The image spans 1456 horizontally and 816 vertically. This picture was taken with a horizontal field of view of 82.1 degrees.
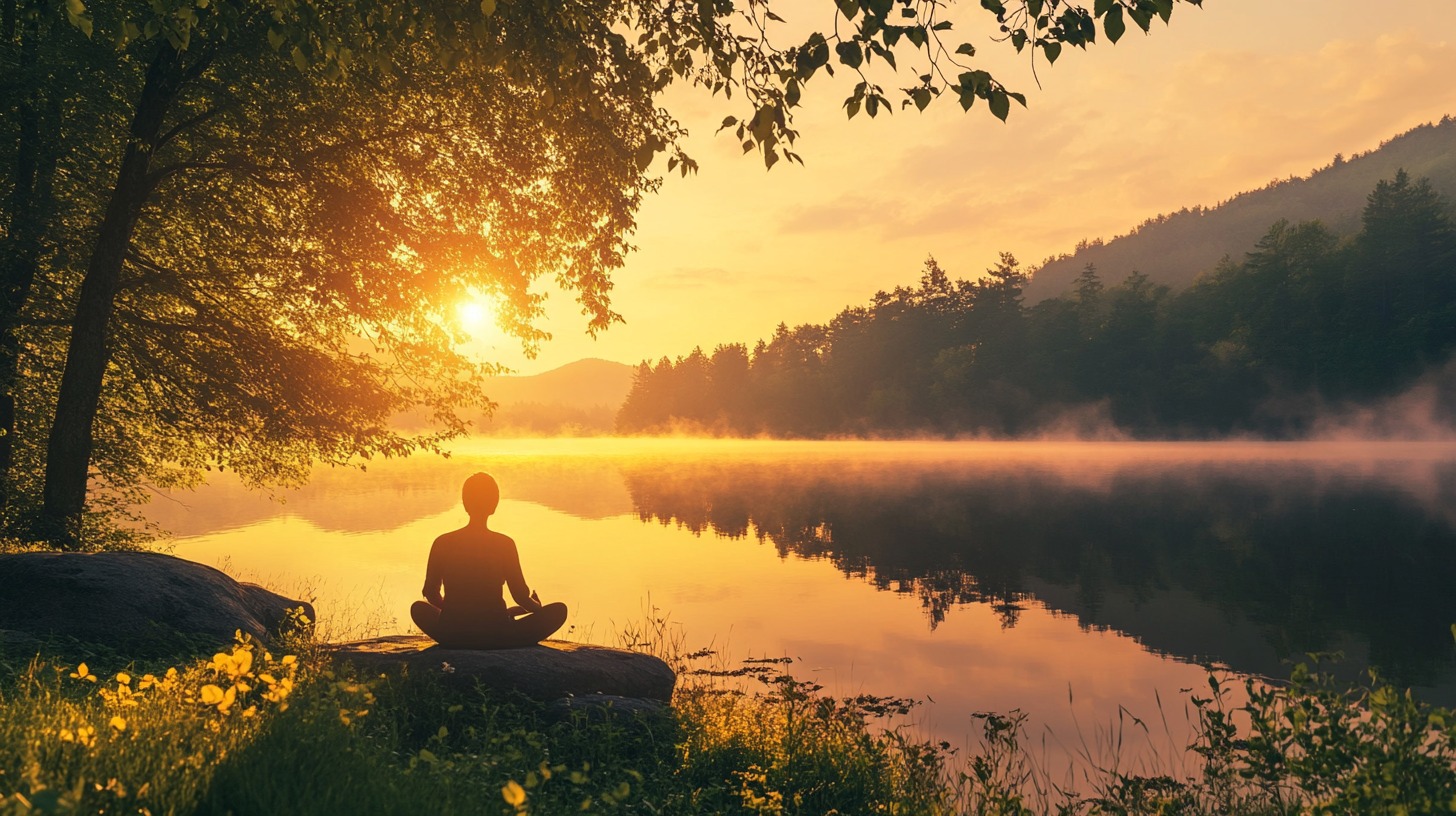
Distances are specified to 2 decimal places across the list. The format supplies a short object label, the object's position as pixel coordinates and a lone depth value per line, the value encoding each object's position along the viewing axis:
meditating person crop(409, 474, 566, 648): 8.99
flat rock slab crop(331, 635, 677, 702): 8.83
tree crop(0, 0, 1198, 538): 13.84
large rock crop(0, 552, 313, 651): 9.88
